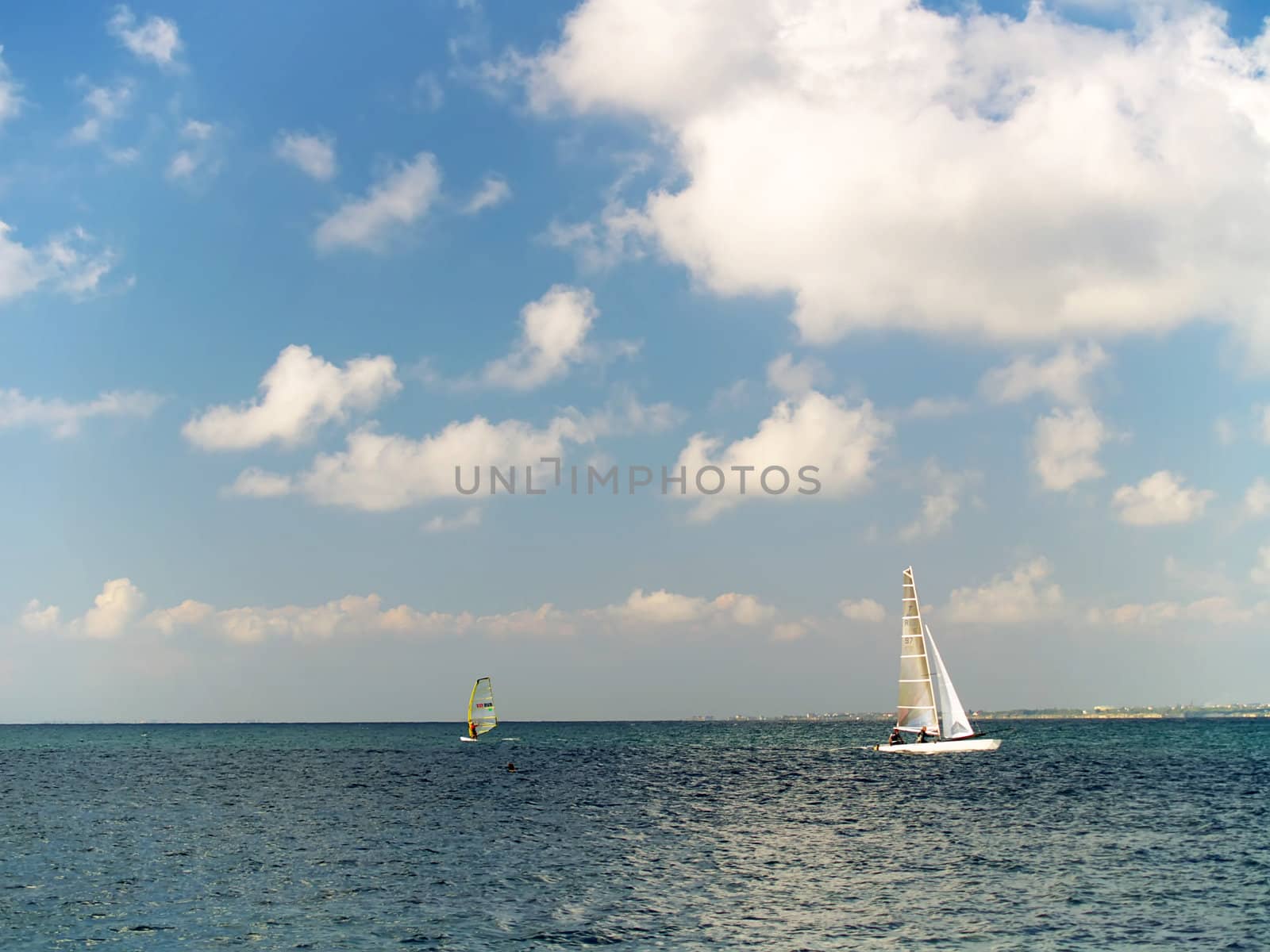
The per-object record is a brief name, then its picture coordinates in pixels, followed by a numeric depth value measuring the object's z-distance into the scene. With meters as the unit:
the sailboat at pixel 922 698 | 109.44
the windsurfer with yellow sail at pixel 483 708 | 148.62
